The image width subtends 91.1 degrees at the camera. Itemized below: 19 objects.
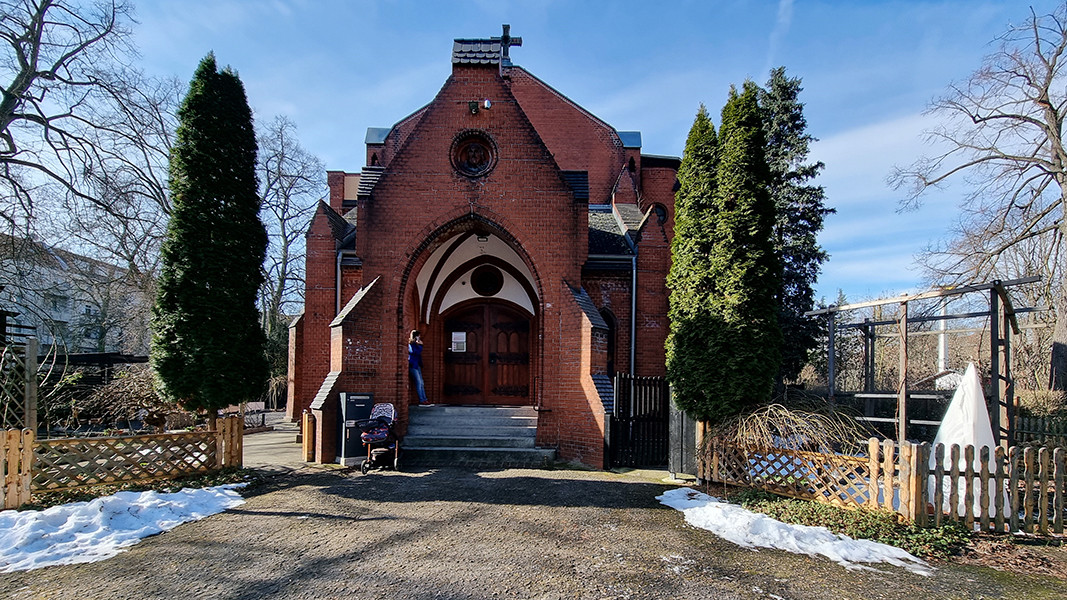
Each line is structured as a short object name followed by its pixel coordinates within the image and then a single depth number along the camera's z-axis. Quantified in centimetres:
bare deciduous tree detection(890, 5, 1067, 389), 1455
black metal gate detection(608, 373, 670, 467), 996
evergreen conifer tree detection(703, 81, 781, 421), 808
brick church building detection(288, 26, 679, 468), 1058
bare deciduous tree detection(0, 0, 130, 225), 1345
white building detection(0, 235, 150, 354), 1362
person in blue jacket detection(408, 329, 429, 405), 1187
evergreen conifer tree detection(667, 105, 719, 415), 842
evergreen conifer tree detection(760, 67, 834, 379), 1897
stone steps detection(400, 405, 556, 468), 1016
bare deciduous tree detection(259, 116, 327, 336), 3062
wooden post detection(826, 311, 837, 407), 1167
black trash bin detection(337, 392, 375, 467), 973
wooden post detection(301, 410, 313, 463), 1031
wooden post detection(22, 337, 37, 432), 743
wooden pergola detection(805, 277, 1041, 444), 836
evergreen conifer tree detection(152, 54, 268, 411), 862
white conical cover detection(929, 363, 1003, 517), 695
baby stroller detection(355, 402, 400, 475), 947
